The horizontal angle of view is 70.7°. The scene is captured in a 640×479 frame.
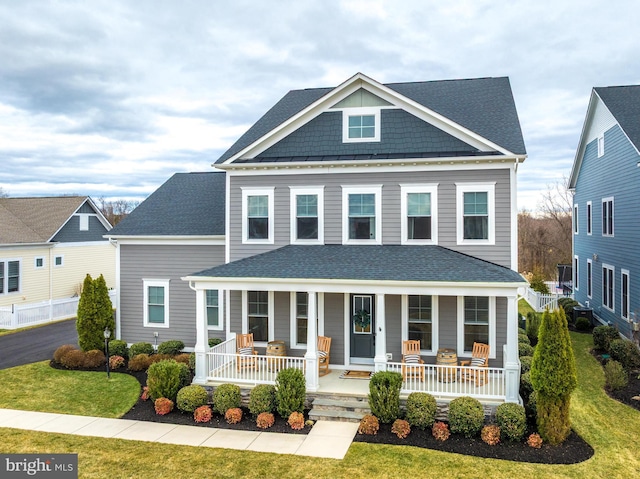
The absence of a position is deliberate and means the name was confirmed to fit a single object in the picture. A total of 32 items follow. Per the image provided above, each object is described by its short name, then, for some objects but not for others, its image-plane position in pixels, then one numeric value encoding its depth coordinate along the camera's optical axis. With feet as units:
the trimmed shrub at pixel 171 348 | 50.60
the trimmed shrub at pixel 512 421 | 31.35
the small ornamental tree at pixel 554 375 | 30.50
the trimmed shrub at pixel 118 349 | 51.03
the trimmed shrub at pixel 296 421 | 34.09
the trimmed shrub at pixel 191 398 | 36.96
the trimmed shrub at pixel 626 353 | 46.16
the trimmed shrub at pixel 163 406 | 36.96
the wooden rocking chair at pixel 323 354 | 43.65
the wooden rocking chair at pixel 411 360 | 37.93
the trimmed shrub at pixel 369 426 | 32.94
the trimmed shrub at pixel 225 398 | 36.63
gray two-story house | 40.55
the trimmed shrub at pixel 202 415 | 35.81
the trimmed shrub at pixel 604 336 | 53.11
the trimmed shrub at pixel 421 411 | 33.42
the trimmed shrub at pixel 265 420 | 34.55
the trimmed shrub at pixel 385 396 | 34.17
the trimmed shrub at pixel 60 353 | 49.39
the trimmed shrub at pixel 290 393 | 35.58
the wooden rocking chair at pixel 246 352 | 42.16
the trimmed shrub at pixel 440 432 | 31.91
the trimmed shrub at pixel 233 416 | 35.58
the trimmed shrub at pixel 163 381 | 38.17
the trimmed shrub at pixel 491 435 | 31.16
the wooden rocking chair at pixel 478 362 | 38.17
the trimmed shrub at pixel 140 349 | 50.21
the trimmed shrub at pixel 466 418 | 32.24
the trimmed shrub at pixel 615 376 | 40.14
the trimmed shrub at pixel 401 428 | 32.32
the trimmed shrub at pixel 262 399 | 35.96
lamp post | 44.60
